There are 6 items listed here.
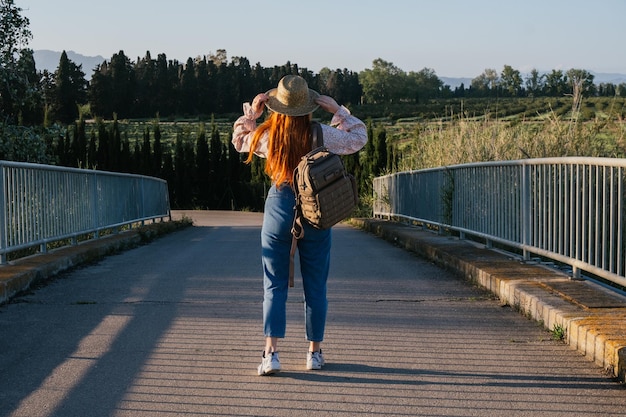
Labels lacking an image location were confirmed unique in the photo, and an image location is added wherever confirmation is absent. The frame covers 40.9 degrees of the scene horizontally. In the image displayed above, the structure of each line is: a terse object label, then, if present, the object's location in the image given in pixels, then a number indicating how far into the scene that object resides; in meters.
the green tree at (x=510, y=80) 84.60
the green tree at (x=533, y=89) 69.24
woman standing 5.41
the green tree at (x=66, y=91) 71.19
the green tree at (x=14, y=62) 20.69
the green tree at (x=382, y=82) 113.18
